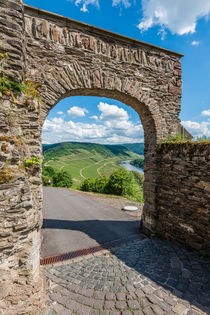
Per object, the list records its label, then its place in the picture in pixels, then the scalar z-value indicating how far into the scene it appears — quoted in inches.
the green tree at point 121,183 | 690.8
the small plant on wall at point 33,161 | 117.7
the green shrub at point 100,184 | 828.1
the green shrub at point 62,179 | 1326.3
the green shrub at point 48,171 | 1482.5
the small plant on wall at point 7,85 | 100.0
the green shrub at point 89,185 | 933.5
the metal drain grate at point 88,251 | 169.3
